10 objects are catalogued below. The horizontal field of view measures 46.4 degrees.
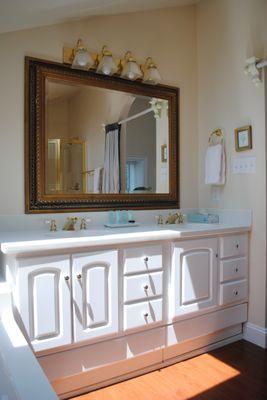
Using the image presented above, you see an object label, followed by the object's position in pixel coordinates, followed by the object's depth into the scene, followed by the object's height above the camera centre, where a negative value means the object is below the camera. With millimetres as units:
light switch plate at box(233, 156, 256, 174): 2340 +254
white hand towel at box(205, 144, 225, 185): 2549 +269
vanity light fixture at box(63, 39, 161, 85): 2154 +985
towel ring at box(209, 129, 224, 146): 2611 +529
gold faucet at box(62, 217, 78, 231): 2150 -178
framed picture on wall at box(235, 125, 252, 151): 2344 +458
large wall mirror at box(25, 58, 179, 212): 2076 +423
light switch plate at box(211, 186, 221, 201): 2650 +42
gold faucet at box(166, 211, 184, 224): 2628 -170
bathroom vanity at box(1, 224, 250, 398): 1575 -578
